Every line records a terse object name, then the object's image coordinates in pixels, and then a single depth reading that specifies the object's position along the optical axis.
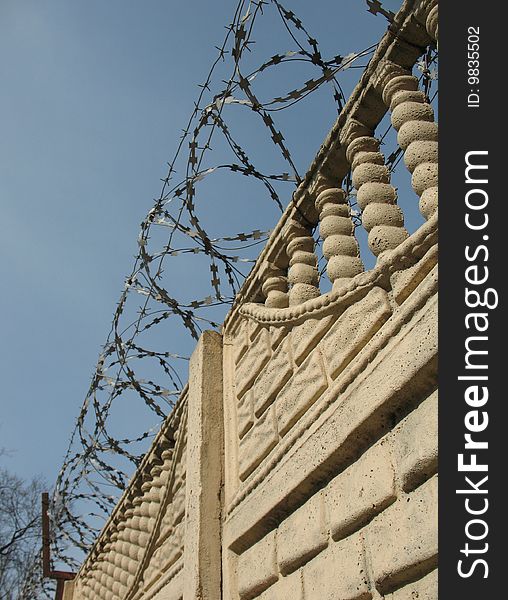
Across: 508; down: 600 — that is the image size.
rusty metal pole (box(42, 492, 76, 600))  8.30
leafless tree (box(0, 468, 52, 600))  20.28
